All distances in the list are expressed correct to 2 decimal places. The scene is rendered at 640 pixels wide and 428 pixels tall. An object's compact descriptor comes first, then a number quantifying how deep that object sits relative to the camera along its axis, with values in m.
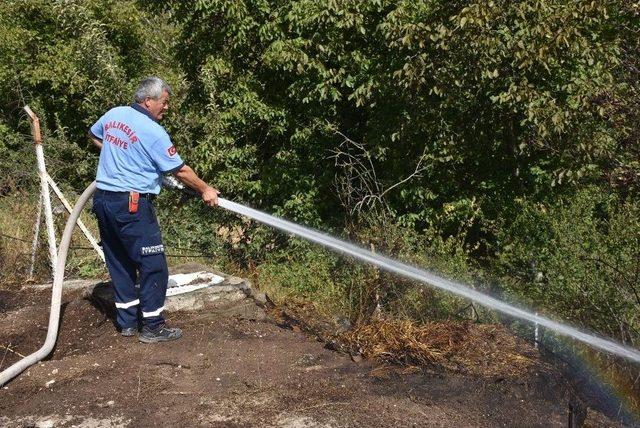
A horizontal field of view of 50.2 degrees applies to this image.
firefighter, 4.53
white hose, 4.80
